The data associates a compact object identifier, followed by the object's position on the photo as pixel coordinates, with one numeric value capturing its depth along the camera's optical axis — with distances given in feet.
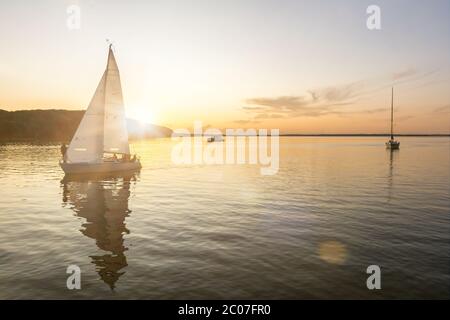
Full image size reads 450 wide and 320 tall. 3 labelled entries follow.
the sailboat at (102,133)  144.87
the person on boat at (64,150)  144.97
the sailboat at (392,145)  385.62
